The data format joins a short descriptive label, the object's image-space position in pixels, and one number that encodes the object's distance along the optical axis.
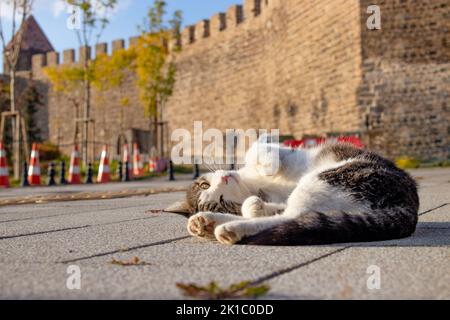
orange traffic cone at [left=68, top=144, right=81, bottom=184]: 11.58
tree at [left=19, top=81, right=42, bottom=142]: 28.84
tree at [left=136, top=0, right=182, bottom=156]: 21.77
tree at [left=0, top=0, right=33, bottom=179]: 12.87
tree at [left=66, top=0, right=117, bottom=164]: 17.58
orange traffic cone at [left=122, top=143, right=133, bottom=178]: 12.81
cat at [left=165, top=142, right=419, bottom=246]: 2.52
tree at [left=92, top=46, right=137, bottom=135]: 25.86
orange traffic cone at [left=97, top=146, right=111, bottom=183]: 11.95
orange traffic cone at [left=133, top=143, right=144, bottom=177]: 14.65
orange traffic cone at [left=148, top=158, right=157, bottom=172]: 15.42
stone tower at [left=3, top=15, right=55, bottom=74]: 37.97
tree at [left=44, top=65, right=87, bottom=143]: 19.64
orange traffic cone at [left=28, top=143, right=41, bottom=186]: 11.16
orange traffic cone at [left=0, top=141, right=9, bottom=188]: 10.44
